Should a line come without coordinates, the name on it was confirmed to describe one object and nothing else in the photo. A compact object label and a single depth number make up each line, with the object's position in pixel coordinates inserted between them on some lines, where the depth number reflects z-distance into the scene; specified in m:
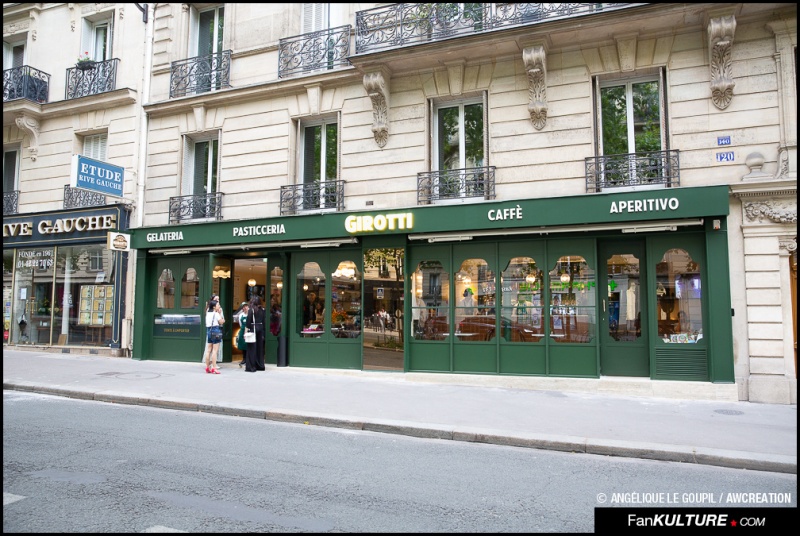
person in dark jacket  12.86
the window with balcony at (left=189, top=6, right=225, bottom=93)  14.39
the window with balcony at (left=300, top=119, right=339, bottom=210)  12.86
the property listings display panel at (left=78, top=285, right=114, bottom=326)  15.17
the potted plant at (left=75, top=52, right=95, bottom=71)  15.84
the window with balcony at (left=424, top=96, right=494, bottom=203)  11.54
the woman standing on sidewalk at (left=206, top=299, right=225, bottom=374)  12.59
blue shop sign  13.20
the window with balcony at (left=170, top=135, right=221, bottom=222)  14.08
